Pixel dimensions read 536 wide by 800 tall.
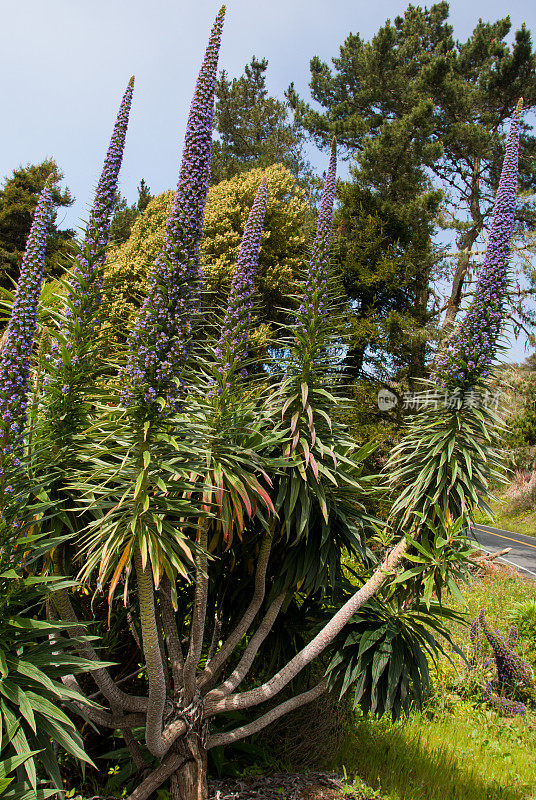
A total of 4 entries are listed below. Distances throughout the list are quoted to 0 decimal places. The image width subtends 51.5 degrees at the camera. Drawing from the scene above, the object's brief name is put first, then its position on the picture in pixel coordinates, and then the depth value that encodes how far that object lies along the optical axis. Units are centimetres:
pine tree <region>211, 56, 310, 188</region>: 2672
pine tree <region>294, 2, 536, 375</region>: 1722
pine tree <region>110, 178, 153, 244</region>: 2717
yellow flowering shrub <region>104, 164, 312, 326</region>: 1518
